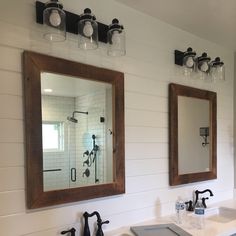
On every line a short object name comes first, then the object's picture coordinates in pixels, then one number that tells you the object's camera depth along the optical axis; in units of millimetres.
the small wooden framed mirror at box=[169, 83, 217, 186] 2219
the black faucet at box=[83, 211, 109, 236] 1591
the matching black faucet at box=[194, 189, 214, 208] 2350
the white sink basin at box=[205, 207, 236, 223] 2330
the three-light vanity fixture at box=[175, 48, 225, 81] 2287
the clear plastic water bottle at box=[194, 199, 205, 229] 1944
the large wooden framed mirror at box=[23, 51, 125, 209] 1430
